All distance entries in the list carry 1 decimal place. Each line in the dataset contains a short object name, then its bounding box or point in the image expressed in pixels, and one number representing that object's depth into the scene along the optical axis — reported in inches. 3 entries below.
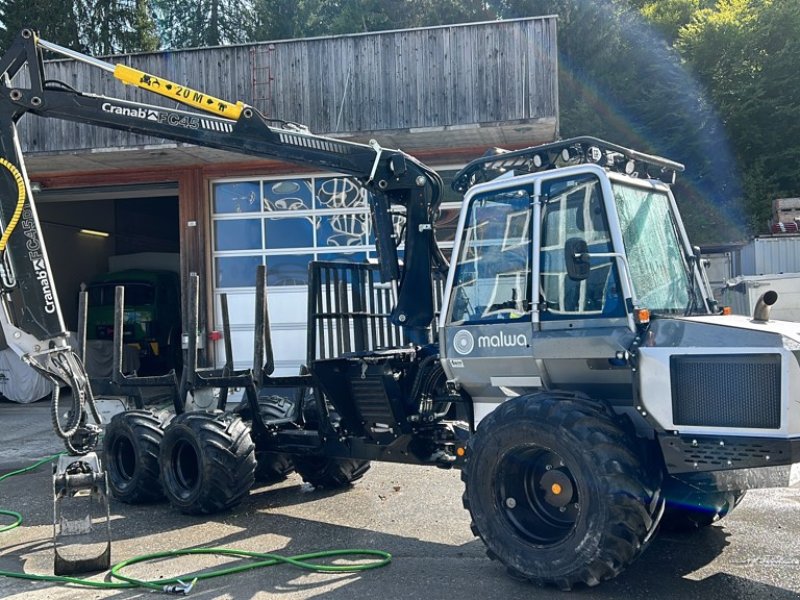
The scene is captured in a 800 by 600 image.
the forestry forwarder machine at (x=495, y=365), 197.6
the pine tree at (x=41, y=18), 1158.3
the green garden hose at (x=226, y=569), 225.5
